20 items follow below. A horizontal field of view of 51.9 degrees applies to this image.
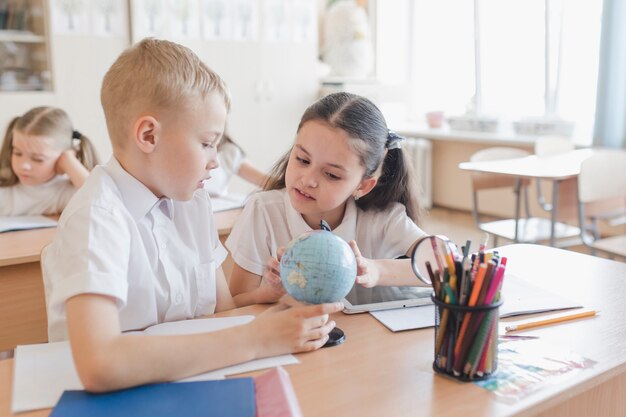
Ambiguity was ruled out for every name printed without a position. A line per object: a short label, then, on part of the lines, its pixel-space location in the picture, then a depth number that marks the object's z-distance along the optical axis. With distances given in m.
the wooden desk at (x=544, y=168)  3.44
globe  1.01
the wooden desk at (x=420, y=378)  0.89
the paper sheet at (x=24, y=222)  2.30
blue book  0.85
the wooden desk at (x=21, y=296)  1.98
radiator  5.89
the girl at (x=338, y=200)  1.42
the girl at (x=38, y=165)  2.62
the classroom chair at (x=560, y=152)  3.80
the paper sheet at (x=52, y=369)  0.91
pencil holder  0.96
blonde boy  0.93
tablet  1.29
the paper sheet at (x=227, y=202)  2.71
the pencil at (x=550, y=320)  1.20
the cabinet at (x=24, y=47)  4.14
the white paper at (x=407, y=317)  1.19
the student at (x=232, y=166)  3.15
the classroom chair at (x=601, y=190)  3.33
